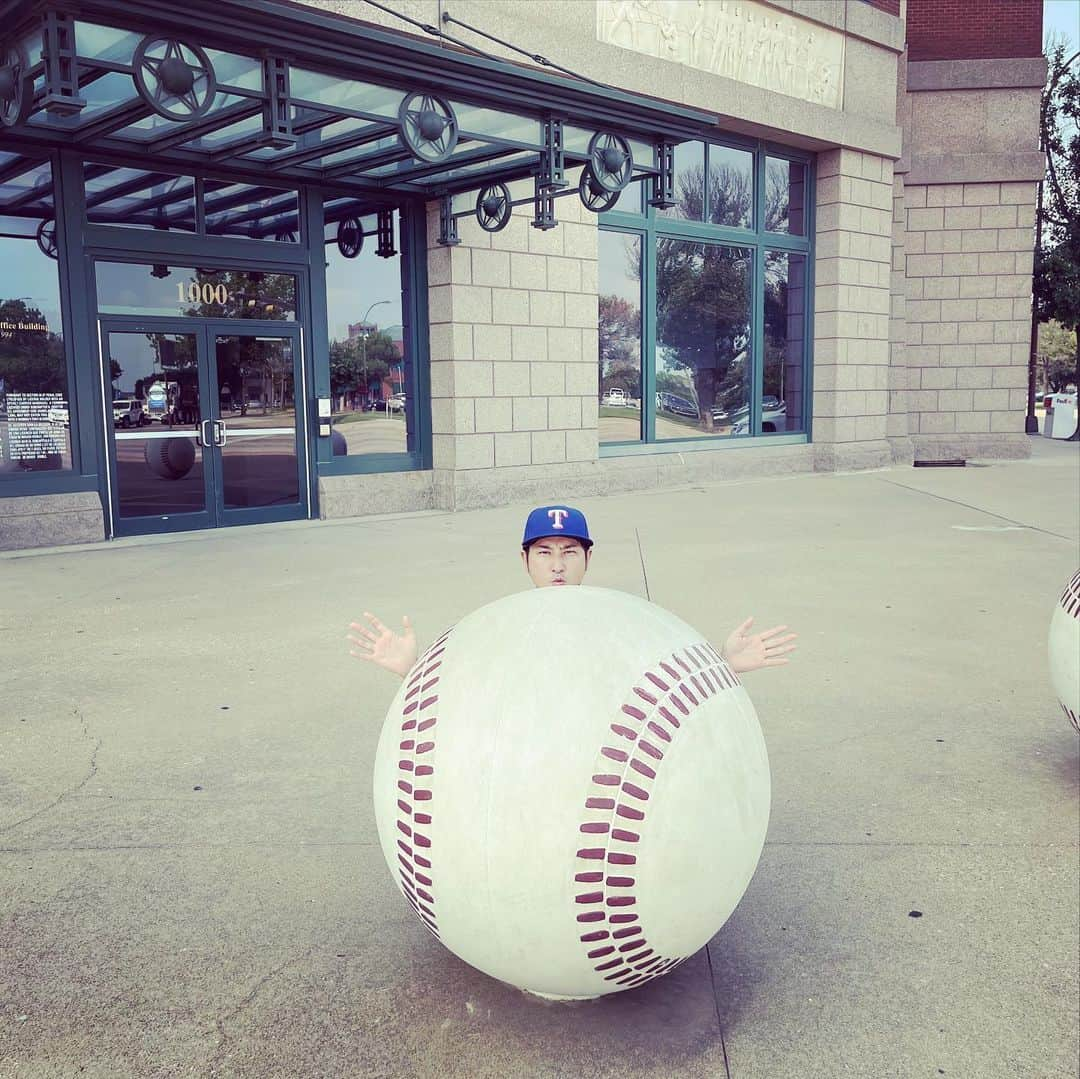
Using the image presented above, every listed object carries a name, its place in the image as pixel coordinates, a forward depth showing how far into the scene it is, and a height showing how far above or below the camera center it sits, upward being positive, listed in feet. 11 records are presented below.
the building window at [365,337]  48.73 +2.78
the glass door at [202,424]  42.73 -1.18
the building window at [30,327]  39.52 +2.74
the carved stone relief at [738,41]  53.72 +19.35
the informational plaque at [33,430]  40.04 -1.21
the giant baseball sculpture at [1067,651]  15.51 -3.98
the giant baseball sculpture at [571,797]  9.05 -3.57
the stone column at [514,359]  49.93 +1.73
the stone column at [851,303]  66.18 +5.63
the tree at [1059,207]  97.19 +18.28
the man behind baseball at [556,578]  11.41 -2.22
